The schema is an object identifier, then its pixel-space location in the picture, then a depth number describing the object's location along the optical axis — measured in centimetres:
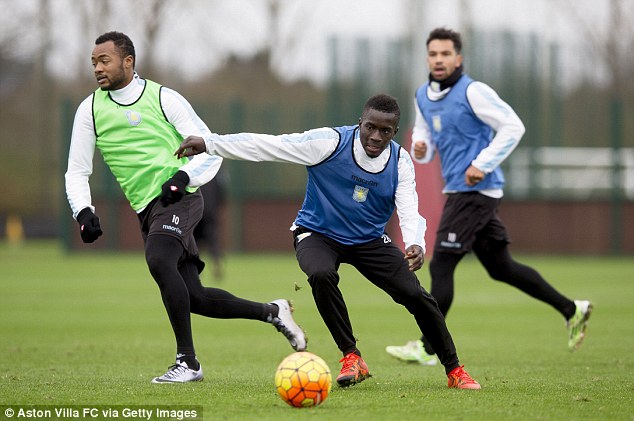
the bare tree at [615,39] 6756
